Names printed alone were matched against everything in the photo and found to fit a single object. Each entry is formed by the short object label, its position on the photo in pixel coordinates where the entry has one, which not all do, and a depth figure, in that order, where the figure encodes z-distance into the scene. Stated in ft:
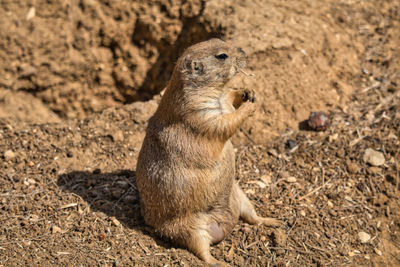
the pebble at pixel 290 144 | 33.76
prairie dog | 24.13
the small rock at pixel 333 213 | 29.00
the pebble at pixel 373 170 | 31.40
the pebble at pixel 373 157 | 31.89
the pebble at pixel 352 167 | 31.60
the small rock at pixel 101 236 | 25.94
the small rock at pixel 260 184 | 31.19
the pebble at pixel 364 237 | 27.86
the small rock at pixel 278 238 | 26.68
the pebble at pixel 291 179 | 31.40
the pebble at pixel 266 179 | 31.48
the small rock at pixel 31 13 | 42.04
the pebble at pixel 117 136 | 34.53
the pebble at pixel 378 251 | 27.32
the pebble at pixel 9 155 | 32.00
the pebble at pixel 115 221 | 27.11
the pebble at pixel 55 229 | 26.40
